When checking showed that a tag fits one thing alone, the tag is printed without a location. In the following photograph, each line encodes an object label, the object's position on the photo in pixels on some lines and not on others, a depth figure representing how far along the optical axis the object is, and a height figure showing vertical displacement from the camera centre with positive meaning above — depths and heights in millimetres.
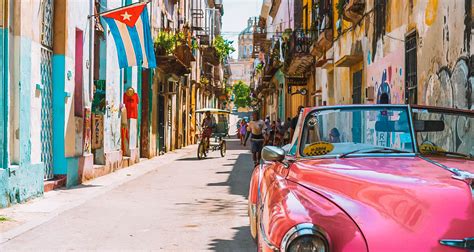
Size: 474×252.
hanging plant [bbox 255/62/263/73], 58594 +5752
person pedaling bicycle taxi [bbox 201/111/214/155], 22969 -203
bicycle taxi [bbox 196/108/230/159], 22891 -585
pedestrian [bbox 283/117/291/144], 22420 -450
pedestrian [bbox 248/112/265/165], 17141 -357
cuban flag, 13477 +2128
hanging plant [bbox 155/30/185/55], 24281 +3292
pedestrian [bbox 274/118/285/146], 22484 -466
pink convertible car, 2941 -355
